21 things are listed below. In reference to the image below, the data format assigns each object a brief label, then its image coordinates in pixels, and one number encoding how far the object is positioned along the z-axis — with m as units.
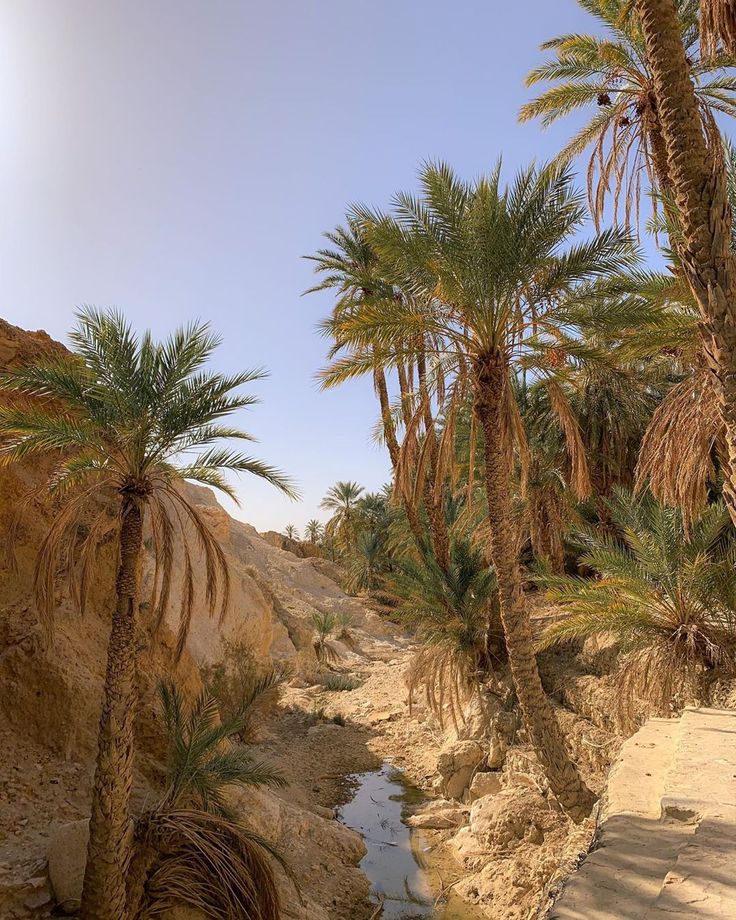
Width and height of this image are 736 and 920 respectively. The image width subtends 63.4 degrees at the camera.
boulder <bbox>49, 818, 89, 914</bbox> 6.82
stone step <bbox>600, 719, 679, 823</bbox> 5.35
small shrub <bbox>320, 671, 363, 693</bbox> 23.58
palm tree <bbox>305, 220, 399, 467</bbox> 20.05
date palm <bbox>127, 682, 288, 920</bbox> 7.08
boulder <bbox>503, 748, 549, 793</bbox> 11.76
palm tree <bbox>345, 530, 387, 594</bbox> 40.47
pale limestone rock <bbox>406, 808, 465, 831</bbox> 12.19
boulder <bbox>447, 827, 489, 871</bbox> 10.38
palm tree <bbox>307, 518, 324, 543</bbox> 65.54
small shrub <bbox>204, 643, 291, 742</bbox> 14.46
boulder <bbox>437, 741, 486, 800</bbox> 13.61
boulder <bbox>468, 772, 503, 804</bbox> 12.66
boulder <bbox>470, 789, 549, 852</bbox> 10.32
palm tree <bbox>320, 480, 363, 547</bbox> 44.44
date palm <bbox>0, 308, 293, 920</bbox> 6.72
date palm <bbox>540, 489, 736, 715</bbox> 9.80
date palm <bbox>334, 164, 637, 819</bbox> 9.50
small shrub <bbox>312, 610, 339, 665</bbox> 27.91
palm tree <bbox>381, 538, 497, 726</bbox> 15.07
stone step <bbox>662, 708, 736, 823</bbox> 4.82
